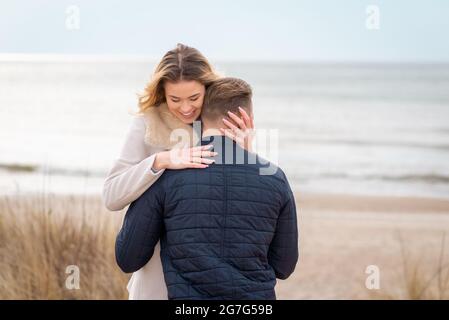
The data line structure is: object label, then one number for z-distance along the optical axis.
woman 2.29
